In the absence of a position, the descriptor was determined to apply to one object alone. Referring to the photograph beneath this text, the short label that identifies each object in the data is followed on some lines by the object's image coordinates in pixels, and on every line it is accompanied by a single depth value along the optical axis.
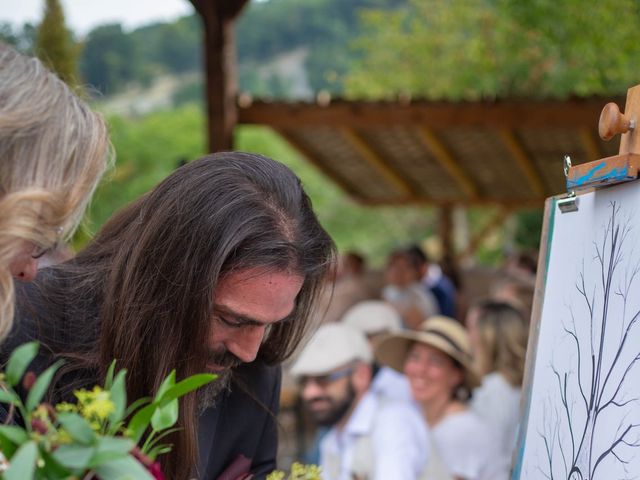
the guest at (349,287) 6.55
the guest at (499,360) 3.79
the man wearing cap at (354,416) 3.17
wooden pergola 5.16
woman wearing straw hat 3.42
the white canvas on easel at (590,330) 1.32
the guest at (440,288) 7.63
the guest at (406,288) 6.75
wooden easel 1.33
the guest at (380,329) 4.38
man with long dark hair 1.50
